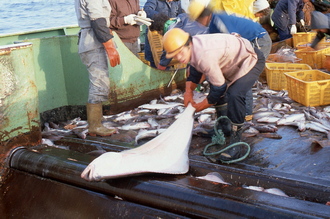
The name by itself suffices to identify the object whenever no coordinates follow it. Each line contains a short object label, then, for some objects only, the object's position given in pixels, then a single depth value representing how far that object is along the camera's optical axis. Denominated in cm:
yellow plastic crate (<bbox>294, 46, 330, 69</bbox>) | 840
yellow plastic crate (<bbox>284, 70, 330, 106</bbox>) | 602
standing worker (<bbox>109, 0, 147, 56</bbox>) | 700
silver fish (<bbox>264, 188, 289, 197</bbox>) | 340
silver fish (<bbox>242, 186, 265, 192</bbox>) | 348
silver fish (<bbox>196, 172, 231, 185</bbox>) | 370
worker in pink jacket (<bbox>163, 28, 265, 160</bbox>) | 383
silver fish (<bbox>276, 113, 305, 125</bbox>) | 545
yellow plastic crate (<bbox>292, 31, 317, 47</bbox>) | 1012
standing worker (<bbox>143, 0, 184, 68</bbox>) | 896
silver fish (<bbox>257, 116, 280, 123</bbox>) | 554
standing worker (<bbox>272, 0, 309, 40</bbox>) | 1120
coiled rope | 468
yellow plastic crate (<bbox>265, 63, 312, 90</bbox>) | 737
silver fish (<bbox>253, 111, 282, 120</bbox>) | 577
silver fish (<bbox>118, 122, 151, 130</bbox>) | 589
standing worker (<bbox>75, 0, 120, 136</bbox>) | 530
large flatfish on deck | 356
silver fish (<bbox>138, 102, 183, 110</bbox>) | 672
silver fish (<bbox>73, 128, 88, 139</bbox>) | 562
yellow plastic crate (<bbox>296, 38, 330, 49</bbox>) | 899
